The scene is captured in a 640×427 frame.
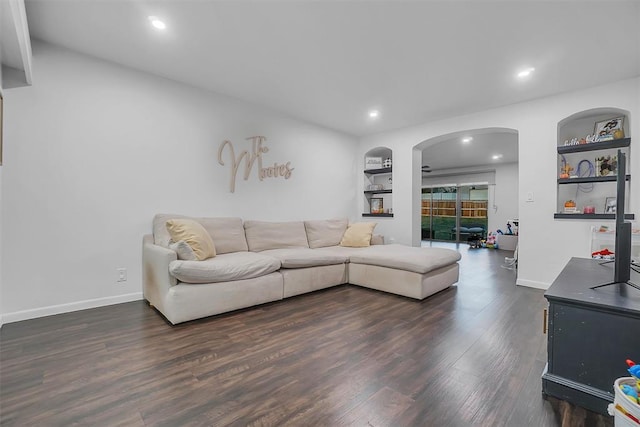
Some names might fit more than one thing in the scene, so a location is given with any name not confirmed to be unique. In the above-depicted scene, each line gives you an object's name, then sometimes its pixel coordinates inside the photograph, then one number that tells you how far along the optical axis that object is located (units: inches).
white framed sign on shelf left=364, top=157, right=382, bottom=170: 223.0
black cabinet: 52.4
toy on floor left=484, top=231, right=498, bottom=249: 303.0
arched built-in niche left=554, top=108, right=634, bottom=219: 131.0
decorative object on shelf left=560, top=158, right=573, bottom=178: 142.1
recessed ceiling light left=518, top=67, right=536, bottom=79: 117.0
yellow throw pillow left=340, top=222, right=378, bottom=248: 170.7
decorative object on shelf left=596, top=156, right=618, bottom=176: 134.7
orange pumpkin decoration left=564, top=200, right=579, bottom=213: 139.6
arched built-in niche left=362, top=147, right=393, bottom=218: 217.9
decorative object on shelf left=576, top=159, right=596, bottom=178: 143.0
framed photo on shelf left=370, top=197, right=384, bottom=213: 227.3
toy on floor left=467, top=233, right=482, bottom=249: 313.1
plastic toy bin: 41.2
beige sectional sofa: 97.8
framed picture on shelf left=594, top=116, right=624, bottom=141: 130.1
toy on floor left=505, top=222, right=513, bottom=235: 299.4
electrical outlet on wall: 115.9
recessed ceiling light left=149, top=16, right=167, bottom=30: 89.3
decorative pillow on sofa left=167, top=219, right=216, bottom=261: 109.6
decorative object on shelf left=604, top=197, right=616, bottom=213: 136.5
